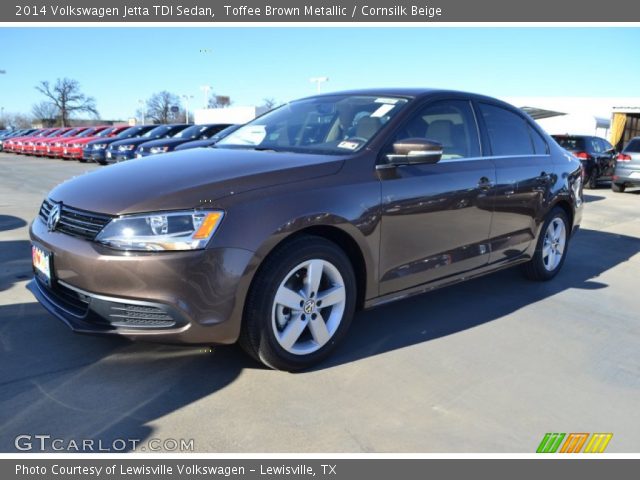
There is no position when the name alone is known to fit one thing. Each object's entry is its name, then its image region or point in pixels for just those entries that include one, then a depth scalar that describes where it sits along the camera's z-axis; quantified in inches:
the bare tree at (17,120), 3584.6
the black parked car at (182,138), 551.5
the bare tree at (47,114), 2982.3
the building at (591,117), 1012.9
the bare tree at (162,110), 3405.5
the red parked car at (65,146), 820.9
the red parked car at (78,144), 796.6
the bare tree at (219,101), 3459.6
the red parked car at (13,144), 993.8
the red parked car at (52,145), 849.5
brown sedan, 102.6
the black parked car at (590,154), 556.1
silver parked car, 516.1
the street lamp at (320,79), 1392.0
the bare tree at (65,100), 2957.7
